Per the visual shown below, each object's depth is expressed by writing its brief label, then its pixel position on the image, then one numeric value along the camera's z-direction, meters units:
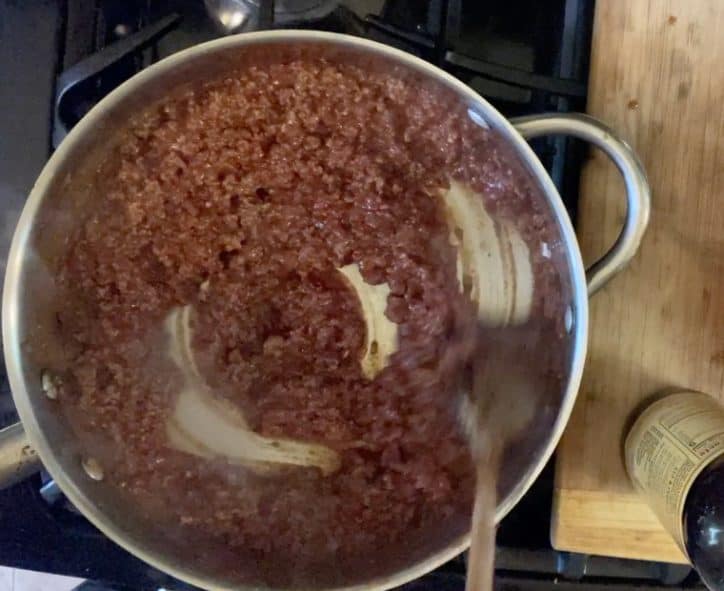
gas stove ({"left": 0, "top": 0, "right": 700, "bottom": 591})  0.64
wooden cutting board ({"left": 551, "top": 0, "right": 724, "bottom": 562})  0.65
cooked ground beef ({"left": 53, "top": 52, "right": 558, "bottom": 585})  0.64
